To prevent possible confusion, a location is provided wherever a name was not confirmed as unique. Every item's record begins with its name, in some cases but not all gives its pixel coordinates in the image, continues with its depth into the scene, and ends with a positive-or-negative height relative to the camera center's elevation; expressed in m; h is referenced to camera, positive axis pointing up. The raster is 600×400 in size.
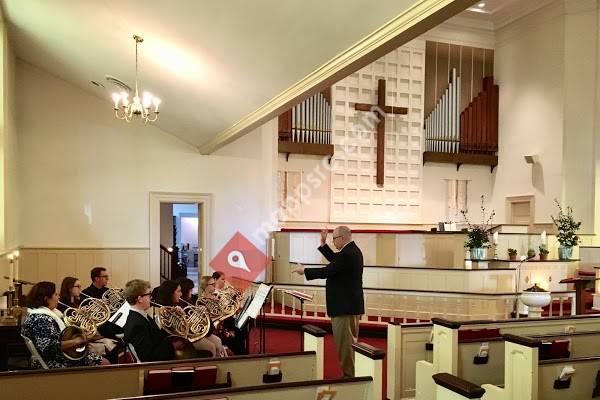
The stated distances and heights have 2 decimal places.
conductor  4.11 -0.83
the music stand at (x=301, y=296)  4.51 -0.96
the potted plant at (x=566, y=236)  8.79 -0.80
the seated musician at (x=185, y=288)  4.88 -0.97
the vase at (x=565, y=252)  8.77 -1.06
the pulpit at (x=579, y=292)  6.51 -1.30
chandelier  5.15 +0.88
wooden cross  10.62 +1.44
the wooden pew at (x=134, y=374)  2.66 -1.05
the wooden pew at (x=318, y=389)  2.27 -0.95
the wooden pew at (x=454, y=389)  2.24 -0.90
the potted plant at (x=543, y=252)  8.22 -0.99
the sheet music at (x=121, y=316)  4.21 -1.07
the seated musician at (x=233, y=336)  5.00 -1.47
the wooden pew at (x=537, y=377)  2.95 -1.12
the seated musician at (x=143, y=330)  3.40 -0.96
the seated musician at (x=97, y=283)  5.32 -1.01
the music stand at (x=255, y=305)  4.46 -1.03
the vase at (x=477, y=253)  7.55 -0.93
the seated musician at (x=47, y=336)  3.44 -1.01
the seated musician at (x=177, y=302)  4.07 -0.95
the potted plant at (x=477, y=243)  7.54 -0.79
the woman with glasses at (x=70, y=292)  4.80 -1.00
